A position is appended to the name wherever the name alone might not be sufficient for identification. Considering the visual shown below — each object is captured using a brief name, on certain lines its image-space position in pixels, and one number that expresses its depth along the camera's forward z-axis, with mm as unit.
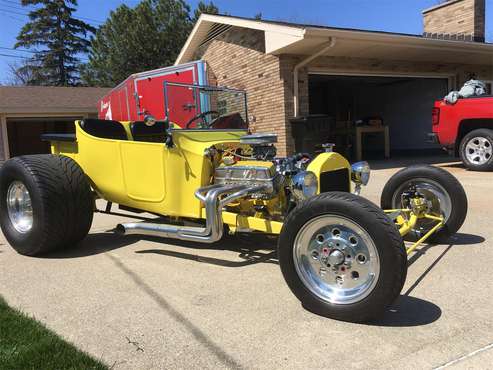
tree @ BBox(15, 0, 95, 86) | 38531
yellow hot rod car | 2717
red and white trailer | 4695
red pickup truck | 8977
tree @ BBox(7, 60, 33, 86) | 39312
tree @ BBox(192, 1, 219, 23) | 28609
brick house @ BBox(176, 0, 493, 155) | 10070
